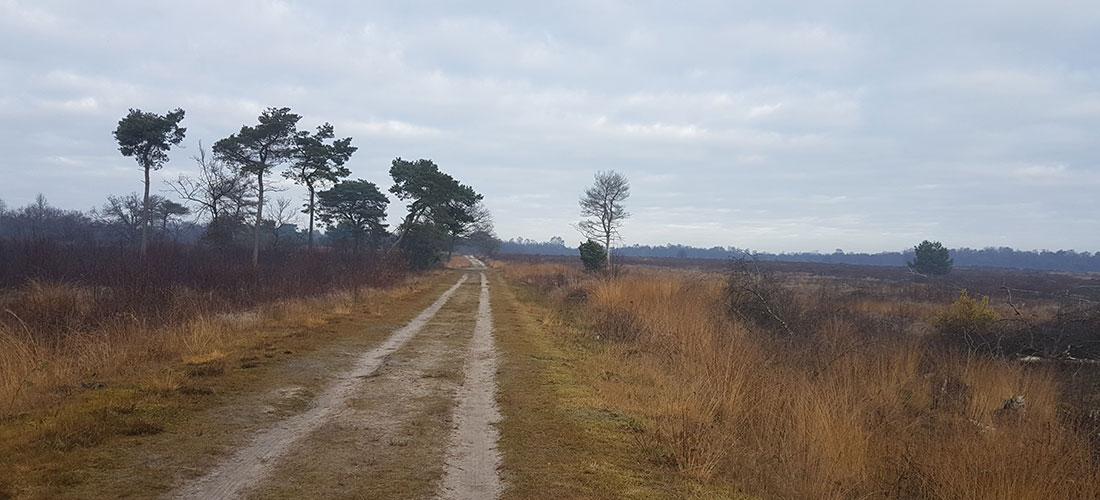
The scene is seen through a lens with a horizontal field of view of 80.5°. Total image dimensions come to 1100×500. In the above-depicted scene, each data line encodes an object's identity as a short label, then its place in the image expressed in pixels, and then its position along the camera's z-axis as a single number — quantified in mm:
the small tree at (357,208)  48062
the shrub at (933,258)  64000
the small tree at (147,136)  31797
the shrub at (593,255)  37438
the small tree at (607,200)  49875
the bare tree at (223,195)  40812
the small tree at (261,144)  34062
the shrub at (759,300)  16141
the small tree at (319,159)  37906
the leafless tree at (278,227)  43500
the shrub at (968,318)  17062
